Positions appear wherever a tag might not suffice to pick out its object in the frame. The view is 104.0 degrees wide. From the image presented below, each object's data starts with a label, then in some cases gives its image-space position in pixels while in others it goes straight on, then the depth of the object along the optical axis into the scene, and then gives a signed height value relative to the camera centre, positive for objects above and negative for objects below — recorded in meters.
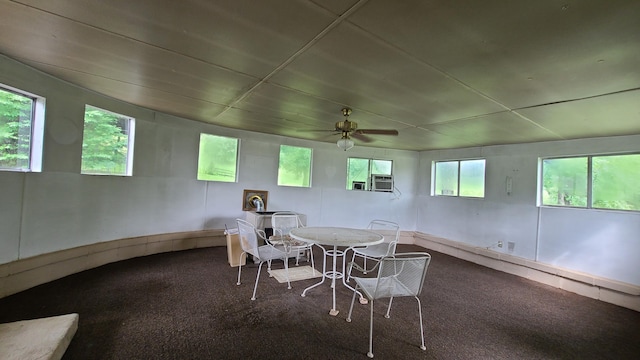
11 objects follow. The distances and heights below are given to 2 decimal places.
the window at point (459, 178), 5.45 +0.31
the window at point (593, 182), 3.59 +0.26
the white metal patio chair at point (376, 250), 3.18 -0.85
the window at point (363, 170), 6.29 +0.43
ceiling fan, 3.24 +0.73
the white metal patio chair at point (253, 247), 2.91 -0.82
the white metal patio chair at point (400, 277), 1.99 -0.73
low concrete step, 1.68 -1.23
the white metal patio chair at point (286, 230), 3.42 -0.74
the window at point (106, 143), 3.46 +0.46
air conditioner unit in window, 6.35 +0.12
